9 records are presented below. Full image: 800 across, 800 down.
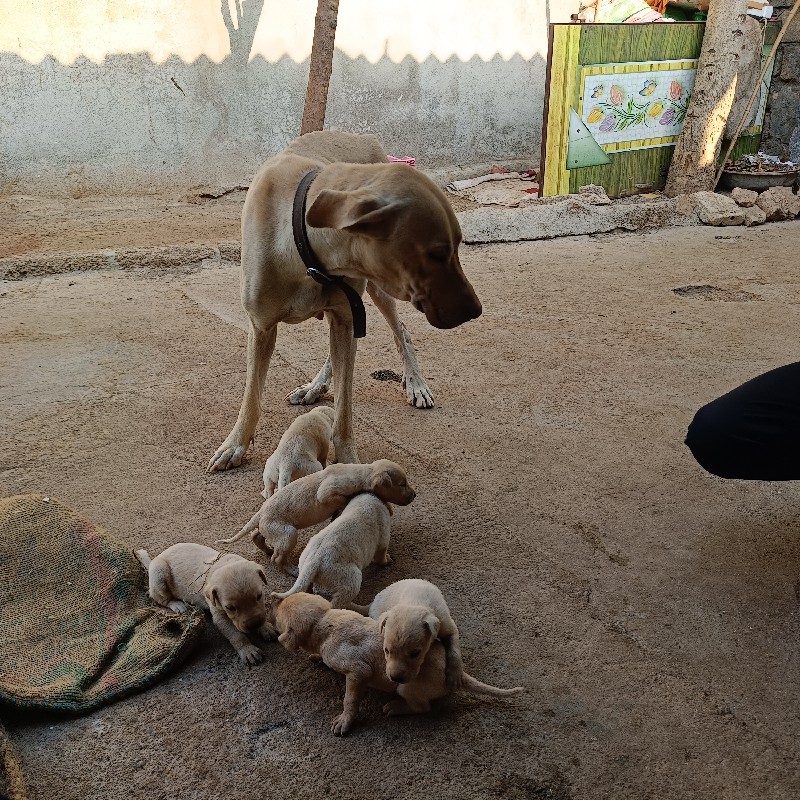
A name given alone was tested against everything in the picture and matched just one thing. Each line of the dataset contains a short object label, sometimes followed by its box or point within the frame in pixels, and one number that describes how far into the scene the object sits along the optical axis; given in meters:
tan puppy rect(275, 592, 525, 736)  1.96
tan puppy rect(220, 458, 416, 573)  2.56
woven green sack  2.05
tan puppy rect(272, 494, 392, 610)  2.31
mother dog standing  2.47
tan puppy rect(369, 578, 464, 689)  1.86
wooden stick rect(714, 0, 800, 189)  8.55
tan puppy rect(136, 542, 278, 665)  2.19
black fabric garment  2.39
